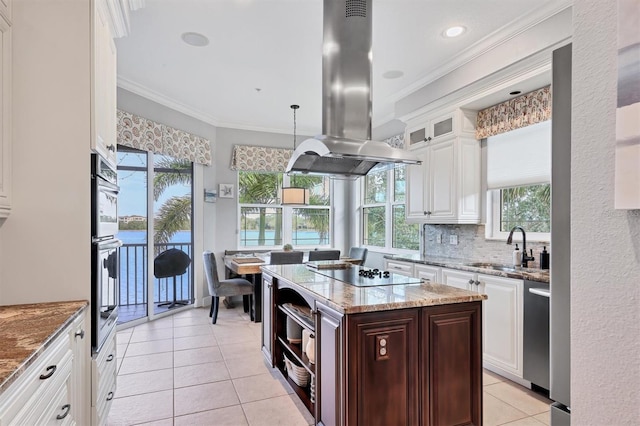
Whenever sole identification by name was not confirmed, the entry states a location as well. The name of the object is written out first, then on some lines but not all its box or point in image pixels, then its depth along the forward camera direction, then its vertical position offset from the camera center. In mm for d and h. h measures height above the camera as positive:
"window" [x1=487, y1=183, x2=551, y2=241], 3201 +11
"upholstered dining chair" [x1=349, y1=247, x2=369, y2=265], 5555 -665
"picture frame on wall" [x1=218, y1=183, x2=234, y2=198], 5824 +337
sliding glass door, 4609 -218
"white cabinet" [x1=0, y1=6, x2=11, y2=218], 1643 +469
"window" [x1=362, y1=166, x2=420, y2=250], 5398 -41
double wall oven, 1842 -230
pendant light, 5129 +216
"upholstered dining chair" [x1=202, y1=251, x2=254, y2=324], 4574 -1001
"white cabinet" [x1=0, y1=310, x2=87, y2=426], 1042 -621
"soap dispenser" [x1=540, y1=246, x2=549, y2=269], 2921 -392
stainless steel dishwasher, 2578 -900
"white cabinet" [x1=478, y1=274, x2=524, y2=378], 2777 -902
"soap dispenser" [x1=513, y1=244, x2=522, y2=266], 3166 -404
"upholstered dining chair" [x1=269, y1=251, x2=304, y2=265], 4578 -602
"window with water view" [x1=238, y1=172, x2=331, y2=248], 6180 -56
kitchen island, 1809 -774
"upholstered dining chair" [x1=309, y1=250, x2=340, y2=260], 4840 -598
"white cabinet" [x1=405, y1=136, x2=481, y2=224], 3666 +333
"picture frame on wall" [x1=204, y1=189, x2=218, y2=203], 5561 +242
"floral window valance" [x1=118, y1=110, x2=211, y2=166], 4199 +944
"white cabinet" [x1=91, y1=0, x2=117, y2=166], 1845 +723
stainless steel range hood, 2619 +1012
